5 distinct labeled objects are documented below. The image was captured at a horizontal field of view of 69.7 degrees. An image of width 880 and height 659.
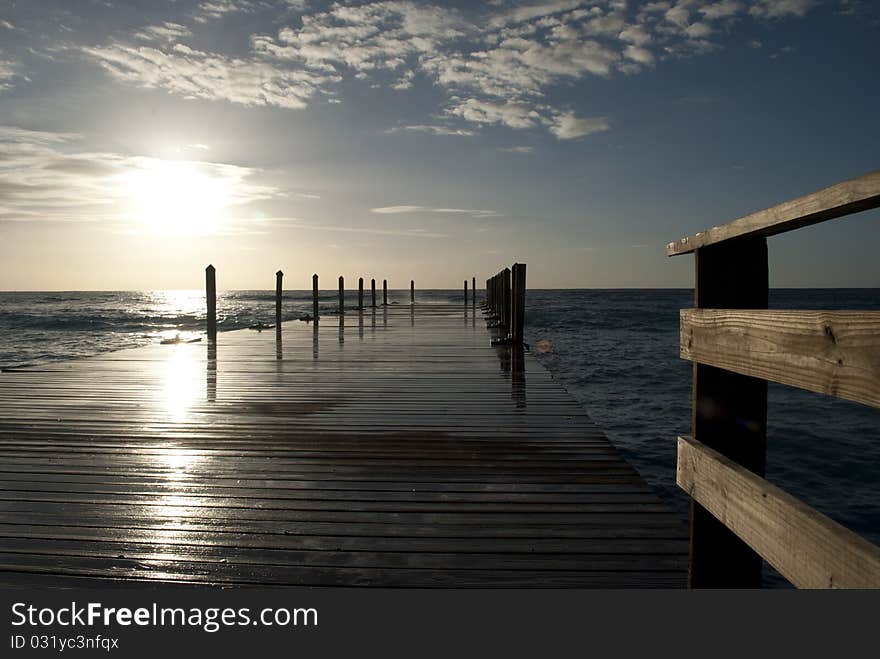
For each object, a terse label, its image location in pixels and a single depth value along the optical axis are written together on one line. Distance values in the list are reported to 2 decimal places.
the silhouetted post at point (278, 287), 16.73
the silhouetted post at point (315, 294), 18.58
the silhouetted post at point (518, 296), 11.51
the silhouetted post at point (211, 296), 13.29
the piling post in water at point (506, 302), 15.26
